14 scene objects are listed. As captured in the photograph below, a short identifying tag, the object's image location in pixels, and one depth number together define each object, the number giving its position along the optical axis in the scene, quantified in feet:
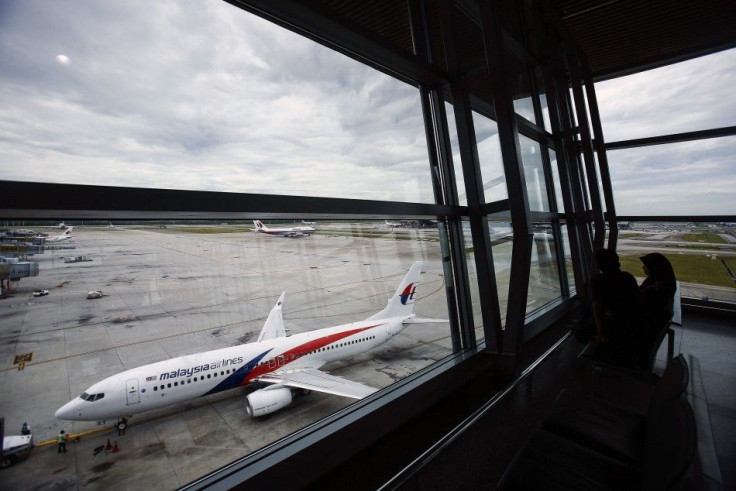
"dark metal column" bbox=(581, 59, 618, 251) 18.39
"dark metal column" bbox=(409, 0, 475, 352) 10.66
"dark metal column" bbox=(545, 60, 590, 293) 17.13
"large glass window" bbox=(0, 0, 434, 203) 4.82
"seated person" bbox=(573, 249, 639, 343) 8.22
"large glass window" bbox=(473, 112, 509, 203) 11.18
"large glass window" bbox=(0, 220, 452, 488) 5.30
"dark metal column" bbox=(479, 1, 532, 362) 9.01
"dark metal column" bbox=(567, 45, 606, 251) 16.65
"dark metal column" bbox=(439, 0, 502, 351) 9.84
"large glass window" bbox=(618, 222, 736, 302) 16.28
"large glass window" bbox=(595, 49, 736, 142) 15.69
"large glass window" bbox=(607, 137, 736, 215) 15.83
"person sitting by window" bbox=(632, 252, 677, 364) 7.93
